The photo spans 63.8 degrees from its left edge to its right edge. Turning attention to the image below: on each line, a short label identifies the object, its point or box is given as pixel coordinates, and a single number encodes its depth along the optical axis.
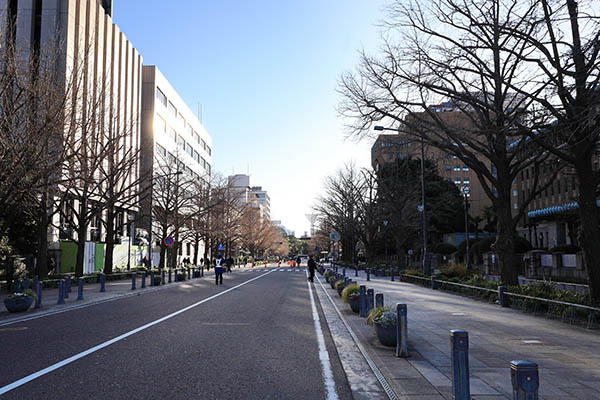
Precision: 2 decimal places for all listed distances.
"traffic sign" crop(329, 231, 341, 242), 35.19
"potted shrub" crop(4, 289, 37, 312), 14.05
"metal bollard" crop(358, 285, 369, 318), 12.90
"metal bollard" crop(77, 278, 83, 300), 18.00
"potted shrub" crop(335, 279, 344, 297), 19.64
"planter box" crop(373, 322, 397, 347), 8.48
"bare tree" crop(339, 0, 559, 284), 14.95
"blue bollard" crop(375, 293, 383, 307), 10.80
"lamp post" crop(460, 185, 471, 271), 28.91
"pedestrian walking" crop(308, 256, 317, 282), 30.30
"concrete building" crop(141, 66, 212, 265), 54.94
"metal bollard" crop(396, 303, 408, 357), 7.74
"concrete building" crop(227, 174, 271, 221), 174.07
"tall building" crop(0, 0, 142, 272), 35.81
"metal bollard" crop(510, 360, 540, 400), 3.48
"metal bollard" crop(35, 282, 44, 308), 15.20
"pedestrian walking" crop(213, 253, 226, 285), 27.64
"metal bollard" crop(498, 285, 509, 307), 15.74
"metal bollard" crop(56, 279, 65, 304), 16.61
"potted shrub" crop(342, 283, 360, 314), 13.77
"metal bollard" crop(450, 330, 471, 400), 4.91
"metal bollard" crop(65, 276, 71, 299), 19.26
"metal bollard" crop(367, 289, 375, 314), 13.09
